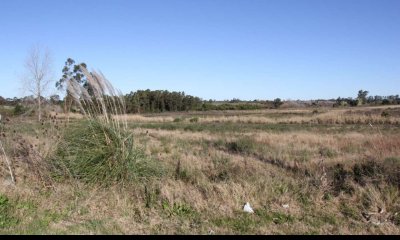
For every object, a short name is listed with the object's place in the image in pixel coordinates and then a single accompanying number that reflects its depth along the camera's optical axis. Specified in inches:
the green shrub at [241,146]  604.5
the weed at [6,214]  199.6
